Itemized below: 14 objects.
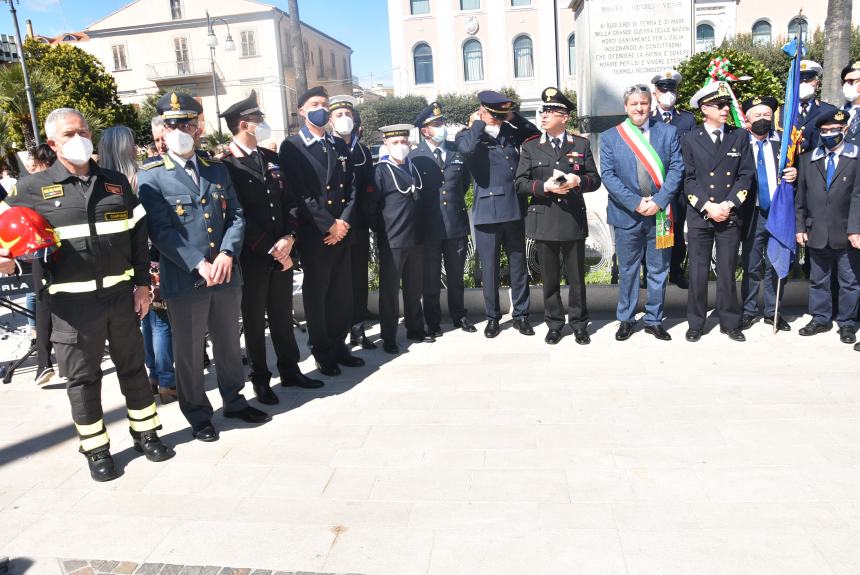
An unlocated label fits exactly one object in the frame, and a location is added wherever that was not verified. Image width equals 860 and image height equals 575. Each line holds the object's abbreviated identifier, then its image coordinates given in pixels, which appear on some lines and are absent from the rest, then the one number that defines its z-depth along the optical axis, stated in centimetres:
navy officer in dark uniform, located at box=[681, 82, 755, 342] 584
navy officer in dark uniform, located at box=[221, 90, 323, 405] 477
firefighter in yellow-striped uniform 374
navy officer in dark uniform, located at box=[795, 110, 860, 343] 577
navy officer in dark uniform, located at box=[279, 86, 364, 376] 523
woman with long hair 484
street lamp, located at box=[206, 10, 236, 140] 3002
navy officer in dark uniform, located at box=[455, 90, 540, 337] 612
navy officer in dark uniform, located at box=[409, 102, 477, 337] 635
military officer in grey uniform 422
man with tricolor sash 596
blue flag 590
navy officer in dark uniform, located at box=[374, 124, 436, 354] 598
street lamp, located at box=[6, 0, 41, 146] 1565
